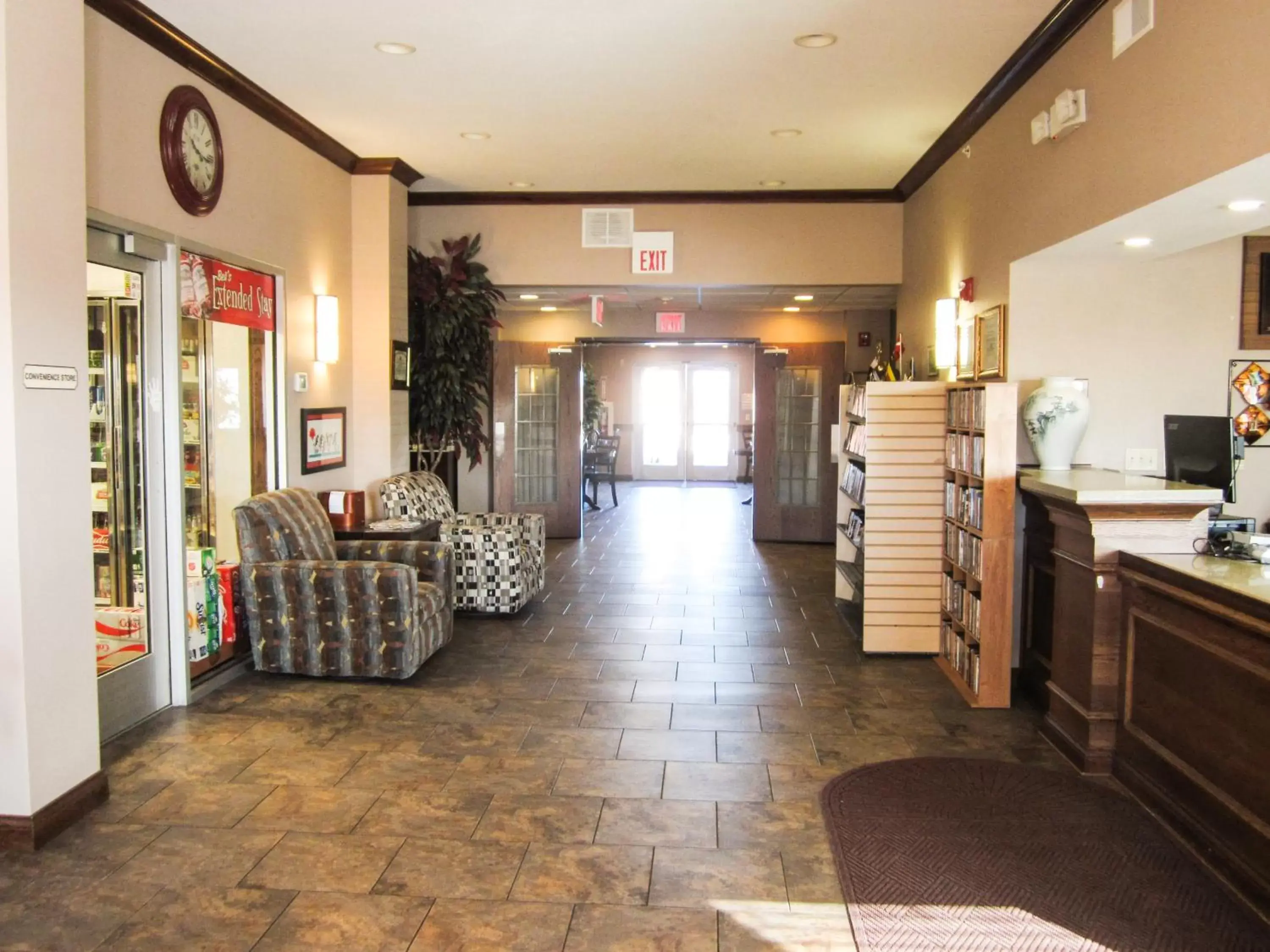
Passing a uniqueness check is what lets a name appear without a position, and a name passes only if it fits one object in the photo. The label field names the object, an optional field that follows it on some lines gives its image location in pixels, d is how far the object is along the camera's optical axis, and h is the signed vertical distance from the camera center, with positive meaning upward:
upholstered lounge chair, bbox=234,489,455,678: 4.80 -0.93
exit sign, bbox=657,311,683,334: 11.52 +1.19
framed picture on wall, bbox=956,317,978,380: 5.72 +0.45
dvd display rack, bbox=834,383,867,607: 6.10 -0.48
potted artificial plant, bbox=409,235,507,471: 7.52 +0.61
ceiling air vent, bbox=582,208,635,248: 7.71 +1.55
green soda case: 4.89 -0.96
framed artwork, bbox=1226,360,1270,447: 4.95 +0.16
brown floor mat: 2.64 -1.38
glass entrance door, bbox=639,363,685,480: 16.23 +0.03
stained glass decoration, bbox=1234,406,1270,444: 4.96 +0.00
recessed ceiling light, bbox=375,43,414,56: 4.58 +1.77
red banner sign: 4.63 +0.65
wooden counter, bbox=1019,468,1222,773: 3.71 -0.59
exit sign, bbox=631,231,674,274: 7.69 +1.35
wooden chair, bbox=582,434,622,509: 12.93 -0.56
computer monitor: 4.31 -0.12
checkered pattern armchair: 6.30 -0.88
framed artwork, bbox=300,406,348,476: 5.88 -0.11
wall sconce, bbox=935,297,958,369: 6.04 +0.58
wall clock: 4.41 +1.28
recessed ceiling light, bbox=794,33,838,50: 4.40 +1.75
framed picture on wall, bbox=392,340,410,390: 6.86 +0.41
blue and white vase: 4.64 +0.02
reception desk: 2.80 -0.91
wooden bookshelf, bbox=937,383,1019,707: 4.50 -0.56
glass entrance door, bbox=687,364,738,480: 16.25 +0.21
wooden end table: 5.86 -0.68
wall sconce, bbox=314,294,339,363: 6.00 +0.57
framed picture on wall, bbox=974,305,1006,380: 5.08 +0.44
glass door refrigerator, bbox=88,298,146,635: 4.12 -0.13
